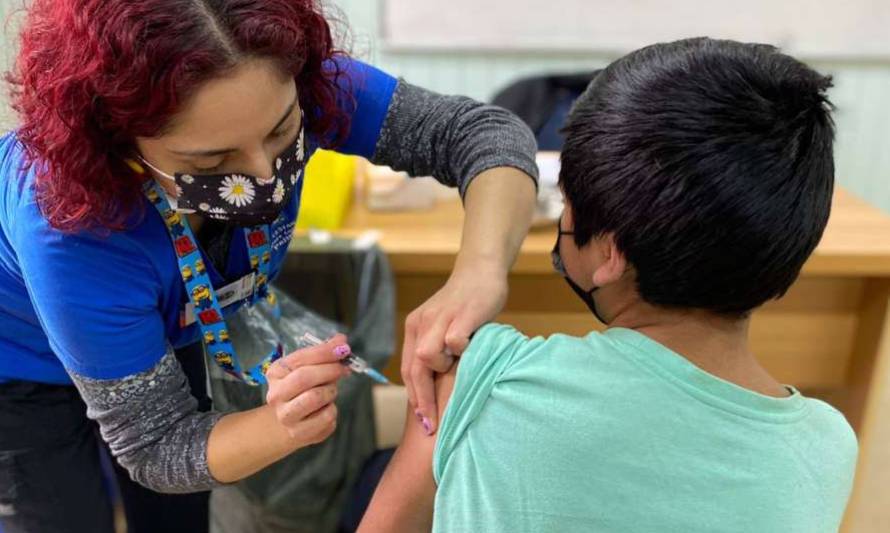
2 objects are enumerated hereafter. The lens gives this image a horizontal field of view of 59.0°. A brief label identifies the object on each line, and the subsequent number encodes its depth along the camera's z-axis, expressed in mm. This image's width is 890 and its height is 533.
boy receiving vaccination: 748
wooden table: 1685
